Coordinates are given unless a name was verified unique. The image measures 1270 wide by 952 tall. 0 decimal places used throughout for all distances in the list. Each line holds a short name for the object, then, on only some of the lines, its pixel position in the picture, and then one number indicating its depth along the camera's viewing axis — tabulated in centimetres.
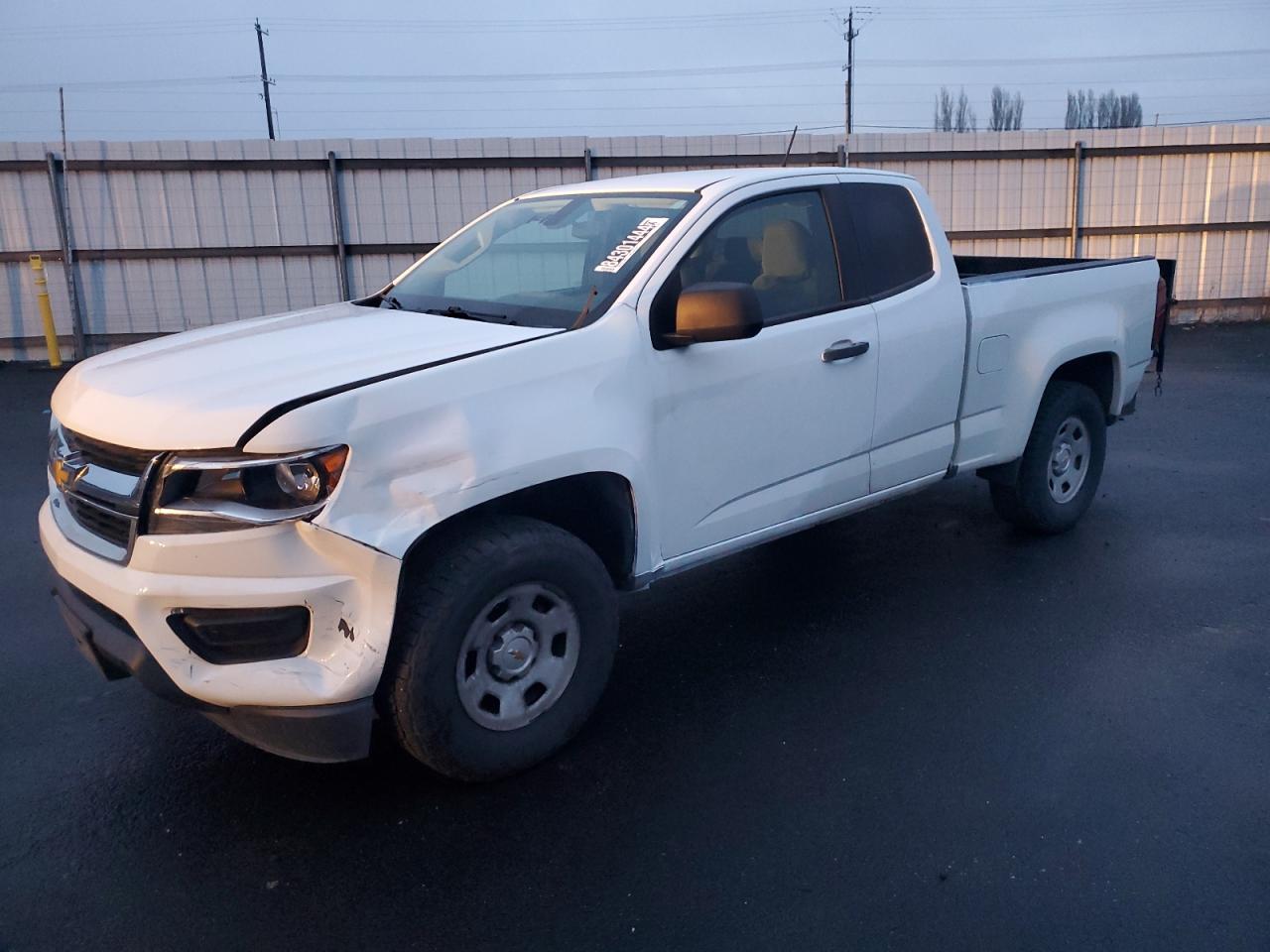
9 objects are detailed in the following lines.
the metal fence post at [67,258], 1240
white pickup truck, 304
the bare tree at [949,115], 5478
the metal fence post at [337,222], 1288
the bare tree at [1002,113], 5219
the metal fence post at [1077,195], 1405
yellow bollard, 1205
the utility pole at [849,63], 4575
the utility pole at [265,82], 4394
